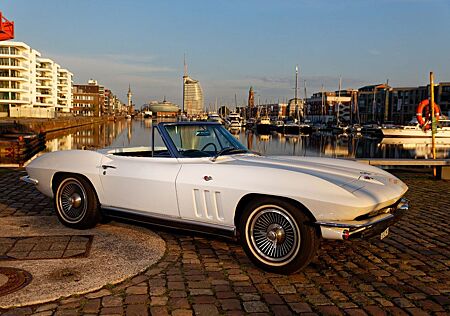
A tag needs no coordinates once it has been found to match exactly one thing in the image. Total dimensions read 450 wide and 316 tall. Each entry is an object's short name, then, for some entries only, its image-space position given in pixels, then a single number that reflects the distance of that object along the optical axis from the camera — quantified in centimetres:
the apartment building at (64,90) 13000
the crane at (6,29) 4053
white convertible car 402
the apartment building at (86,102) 16775
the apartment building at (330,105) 14875
